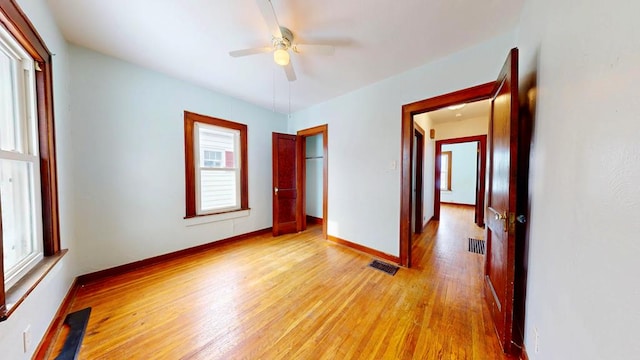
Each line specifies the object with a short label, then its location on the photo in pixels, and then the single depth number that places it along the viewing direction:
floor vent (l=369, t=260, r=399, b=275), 2.44
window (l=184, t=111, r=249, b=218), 2.95
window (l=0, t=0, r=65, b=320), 1.20
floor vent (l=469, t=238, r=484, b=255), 3.01
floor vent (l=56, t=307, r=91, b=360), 1.32
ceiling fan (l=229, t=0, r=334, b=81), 1.75
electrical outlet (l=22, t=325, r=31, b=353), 1.14
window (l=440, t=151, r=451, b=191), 7.18
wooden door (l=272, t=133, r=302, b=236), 3.77
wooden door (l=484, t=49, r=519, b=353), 1.28
